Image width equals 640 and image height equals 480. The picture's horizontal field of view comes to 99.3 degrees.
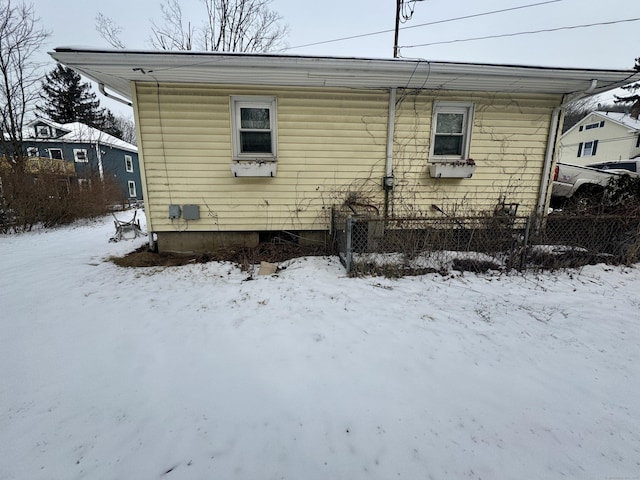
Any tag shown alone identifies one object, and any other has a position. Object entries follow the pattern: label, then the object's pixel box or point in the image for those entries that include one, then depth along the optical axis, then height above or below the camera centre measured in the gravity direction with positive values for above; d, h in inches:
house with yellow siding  179.5 +33.9
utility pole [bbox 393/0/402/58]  344.8 +201.7
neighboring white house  789.2 +165.5
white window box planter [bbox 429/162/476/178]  199.5 +14.4
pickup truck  267.0 +9.7
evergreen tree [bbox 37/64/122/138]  924.0 +300.1
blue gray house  686.5 +102.0
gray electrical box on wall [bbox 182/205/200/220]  195.0 -17.6
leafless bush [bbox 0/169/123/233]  299.0 -17.0
